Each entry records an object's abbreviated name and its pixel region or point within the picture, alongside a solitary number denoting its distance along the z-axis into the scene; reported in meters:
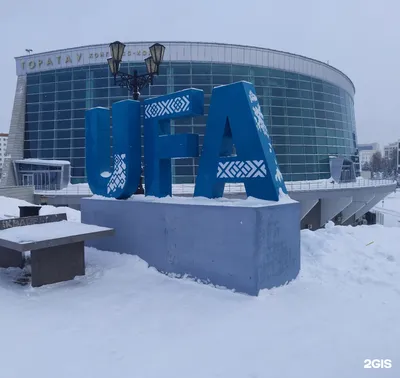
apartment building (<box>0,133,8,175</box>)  126.65
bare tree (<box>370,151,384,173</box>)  110.89
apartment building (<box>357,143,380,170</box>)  180.82
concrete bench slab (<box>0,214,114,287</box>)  7.35
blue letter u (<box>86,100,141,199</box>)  9.75
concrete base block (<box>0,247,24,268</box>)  8.93
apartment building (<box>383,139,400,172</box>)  104.90
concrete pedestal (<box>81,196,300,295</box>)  6.96
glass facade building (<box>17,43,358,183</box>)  34.59
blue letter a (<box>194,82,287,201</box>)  7.60
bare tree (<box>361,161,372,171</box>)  114.29
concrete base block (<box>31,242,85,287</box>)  7.51
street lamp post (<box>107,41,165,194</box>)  10.83
